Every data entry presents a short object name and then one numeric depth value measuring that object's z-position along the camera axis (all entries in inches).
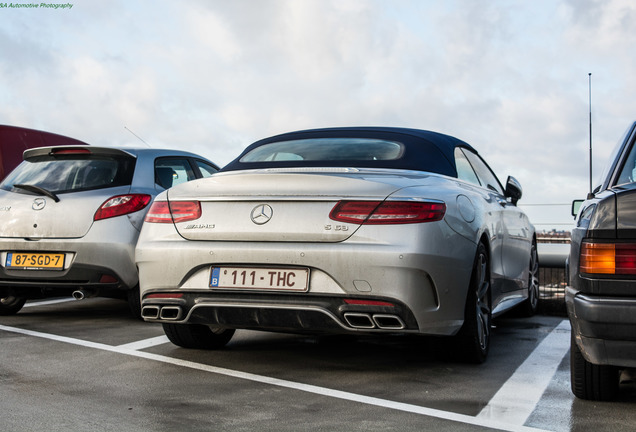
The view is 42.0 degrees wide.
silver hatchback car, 259.8
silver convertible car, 171.2
